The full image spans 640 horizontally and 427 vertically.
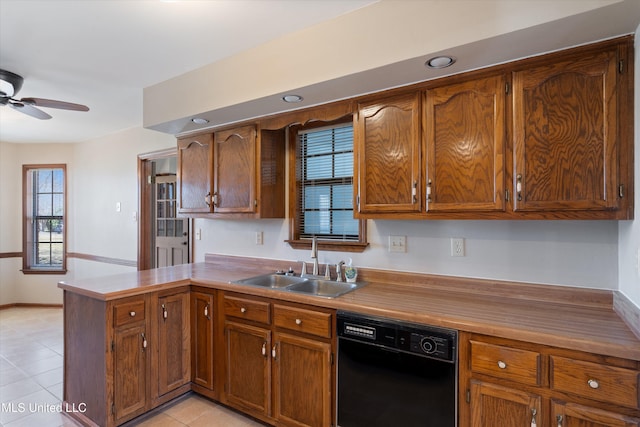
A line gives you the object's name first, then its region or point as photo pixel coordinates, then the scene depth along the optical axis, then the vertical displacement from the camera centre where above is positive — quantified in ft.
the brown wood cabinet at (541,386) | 4.19 -2.29
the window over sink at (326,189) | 8.70 +0.73
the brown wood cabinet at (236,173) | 8.94 +1.20
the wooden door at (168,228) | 13.82 -0.47
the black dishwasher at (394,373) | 5.27 -2.63
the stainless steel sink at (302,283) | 7.95 -1.65
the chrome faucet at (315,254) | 8.51 -0.95
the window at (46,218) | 17.60 -0.02
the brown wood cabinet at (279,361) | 6.48 -2.98
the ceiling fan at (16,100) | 8.52 +3.02
